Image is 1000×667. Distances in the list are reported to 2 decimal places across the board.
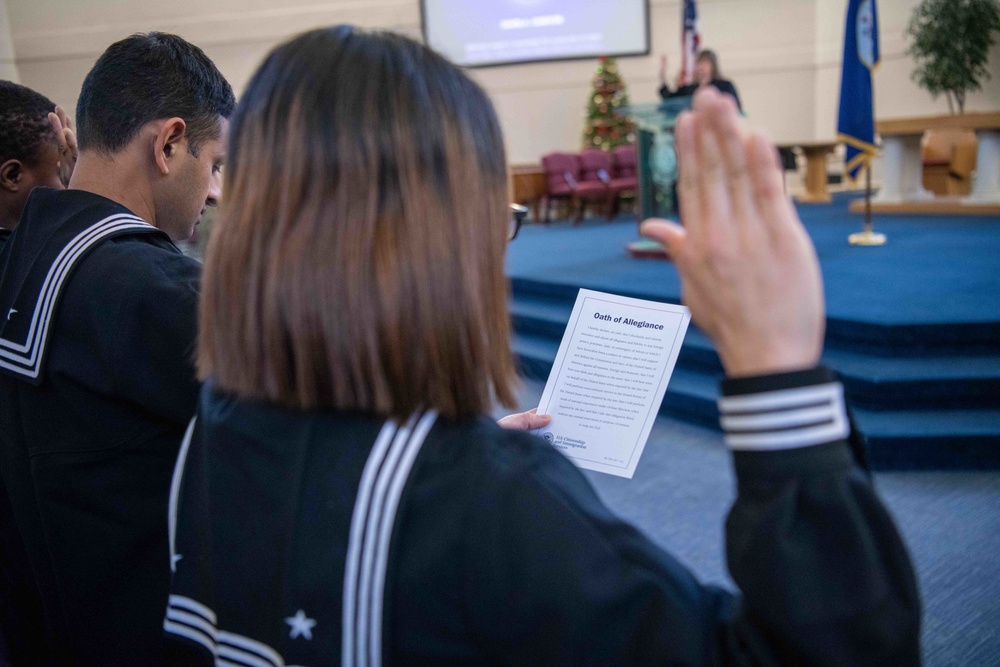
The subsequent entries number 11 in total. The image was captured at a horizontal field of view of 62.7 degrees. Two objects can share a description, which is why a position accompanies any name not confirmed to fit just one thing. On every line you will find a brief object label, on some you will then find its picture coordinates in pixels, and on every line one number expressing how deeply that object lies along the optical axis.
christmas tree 10.48
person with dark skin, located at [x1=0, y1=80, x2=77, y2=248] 1.55
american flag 6.48
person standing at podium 6.49
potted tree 8.52
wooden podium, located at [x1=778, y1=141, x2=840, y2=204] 9.30
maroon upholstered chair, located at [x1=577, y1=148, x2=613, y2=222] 9.70
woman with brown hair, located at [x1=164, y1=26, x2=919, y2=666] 0.56
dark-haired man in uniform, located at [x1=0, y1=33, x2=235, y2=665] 1.02
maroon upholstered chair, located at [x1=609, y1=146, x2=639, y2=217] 9.86
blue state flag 5.68
